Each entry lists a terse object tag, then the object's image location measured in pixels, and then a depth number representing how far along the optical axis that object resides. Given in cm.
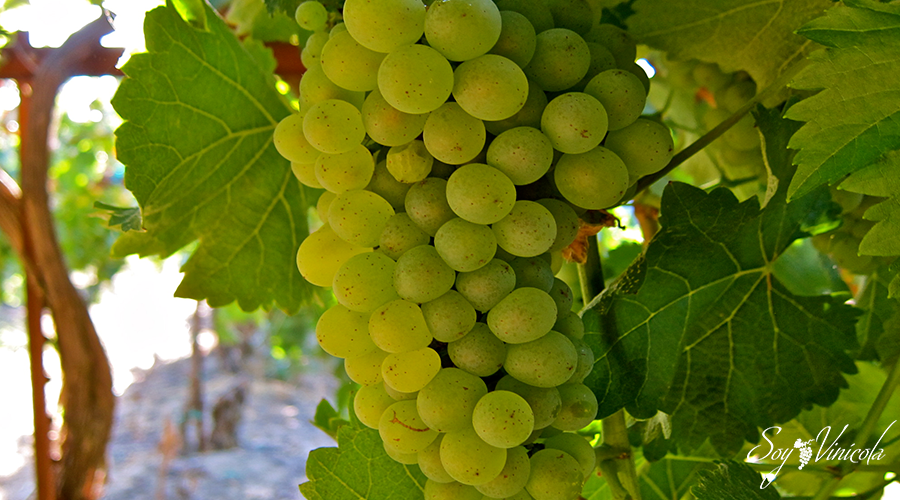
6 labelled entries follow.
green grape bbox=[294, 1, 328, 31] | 47
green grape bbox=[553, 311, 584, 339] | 39
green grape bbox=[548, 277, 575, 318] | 39
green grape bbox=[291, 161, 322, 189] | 45
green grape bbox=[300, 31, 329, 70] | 45
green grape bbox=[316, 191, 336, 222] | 44
